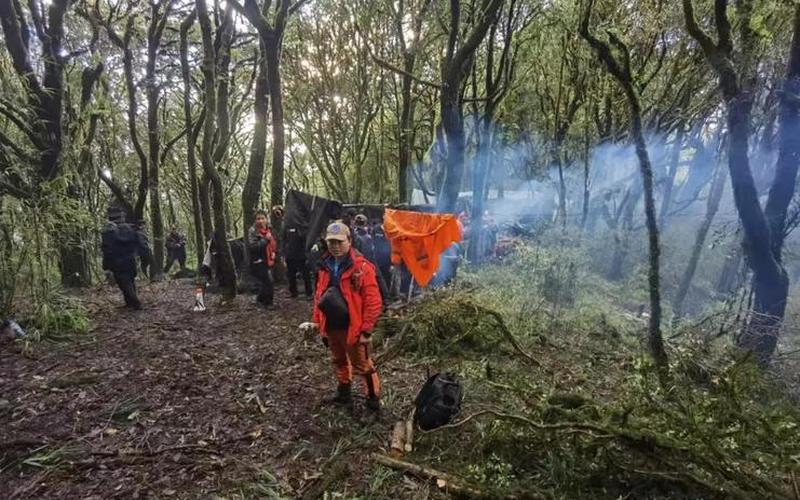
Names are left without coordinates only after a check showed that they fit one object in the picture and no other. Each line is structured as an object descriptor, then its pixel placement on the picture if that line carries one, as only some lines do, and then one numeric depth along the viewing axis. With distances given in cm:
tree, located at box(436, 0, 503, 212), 877
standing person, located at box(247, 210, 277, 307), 880
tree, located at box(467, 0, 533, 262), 1329
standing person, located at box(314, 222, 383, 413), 461
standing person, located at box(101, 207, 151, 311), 815
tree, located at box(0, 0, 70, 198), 789
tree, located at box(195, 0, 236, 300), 820
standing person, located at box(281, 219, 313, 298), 945
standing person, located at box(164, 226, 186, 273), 1867
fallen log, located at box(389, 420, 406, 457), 421
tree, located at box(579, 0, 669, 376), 642
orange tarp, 855
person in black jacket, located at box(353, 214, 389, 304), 892
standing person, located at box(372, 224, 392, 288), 976
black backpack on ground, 448
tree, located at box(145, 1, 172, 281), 1220
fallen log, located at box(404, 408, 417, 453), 427
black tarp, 934
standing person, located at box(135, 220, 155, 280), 916
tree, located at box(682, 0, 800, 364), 659
